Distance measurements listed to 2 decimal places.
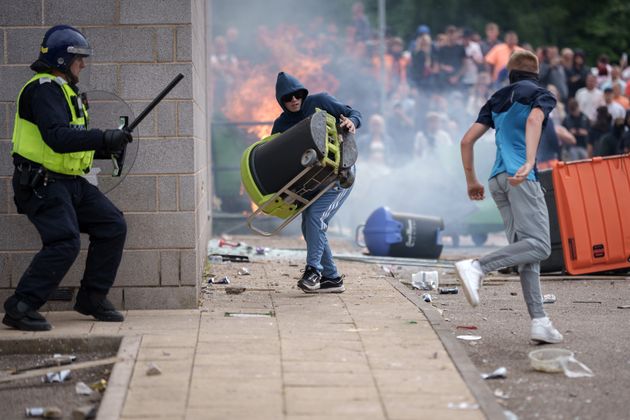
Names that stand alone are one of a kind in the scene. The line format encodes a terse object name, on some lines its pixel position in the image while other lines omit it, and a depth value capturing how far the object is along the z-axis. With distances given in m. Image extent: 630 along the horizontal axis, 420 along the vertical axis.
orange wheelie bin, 20.32
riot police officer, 13.15
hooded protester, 16.16
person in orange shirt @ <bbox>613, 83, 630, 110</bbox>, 35.56
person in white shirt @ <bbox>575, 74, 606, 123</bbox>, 36.33
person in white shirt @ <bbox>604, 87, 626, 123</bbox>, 34.32
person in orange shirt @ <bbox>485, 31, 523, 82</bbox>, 37.57
